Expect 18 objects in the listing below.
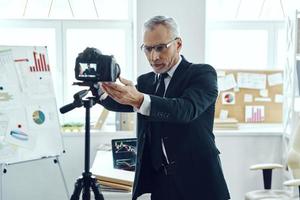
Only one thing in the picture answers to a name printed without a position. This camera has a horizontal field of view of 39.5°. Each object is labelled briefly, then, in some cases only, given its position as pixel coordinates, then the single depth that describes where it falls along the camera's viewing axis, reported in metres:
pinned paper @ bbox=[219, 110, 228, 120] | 3.43
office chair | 2.63
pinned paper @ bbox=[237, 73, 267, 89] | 3.42
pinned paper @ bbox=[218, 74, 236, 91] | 3.42
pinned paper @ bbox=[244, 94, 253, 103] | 3.44
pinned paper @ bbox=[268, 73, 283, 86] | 3.42
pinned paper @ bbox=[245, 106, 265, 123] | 3.46
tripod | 1.55
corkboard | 3.43
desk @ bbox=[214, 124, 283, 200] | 3.27
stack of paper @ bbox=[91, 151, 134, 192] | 2.25
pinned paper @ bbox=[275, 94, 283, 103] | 3.44
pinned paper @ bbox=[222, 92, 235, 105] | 3.42
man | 1.53
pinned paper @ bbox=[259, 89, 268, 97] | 3.44
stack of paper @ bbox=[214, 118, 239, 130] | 3.31
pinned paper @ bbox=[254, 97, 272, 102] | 3.45
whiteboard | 2.77
